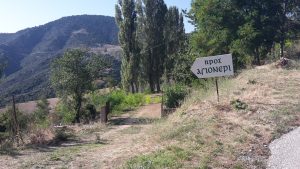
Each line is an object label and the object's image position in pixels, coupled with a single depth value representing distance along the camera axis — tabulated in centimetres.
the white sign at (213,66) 1295
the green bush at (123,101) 2926
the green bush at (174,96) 2101
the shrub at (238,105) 1201
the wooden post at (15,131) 1339
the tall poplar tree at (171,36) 4875
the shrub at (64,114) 2309
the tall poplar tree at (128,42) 4506
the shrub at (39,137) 1320
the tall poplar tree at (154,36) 4806
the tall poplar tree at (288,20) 2888
